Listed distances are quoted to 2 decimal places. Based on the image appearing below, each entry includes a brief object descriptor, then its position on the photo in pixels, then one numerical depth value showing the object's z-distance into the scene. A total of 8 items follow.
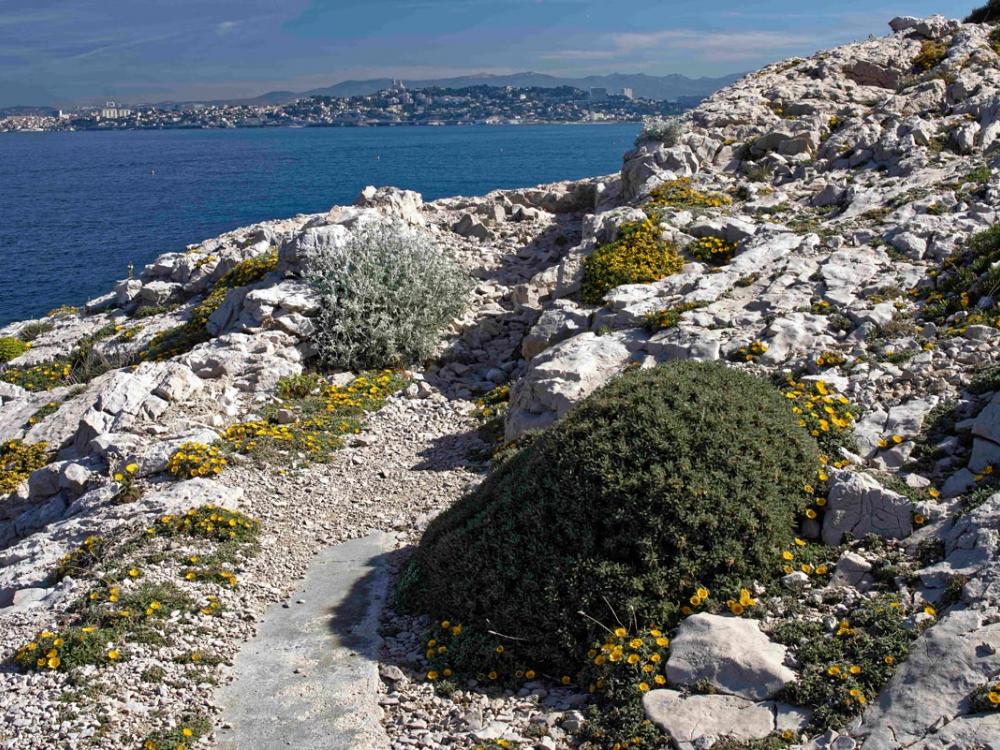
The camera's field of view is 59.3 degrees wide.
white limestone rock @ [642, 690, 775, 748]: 6.21
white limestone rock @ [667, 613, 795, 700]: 6.54
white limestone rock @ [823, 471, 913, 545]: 7.92
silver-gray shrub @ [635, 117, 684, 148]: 25.28
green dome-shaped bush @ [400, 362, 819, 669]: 7.53
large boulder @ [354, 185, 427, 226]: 24.18
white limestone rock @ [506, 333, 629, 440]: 12.31
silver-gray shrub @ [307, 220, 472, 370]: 16.95
